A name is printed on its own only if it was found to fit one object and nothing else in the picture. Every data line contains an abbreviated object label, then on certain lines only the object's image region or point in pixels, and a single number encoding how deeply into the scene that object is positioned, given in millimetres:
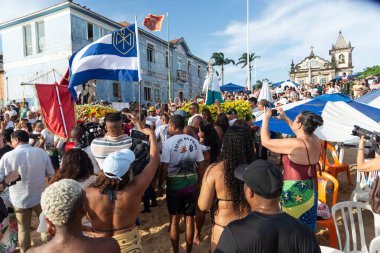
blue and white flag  5445
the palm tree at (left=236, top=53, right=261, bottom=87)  47281
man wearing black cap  1541
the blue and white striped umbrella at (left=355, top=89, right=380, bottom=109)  6789
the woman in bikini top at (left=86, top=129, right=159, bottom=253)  2268
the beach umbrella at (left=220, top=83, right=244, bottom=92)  24391
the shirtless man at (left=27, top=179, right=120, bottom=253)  1587
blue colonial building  18453
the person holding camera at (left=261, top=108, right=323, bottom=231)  3141
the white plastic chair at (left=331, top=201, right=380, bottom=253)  3229
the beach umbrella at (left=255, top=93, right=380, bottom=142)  5051
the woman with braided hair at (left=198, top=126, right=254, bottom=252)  2473
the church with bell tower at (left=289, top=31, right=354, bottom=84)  60031
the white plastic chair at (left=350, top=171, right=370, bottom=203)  4996
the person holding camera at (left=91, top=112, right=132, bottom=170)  3391
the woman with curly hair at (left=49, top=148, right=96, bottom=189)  2914
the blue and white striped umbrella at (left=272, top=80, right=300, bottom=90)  21189
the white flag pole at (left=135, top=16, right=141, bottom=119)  5215
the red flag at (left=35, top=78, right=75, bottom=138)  5641
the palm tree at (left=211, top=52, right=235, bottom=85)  46906
